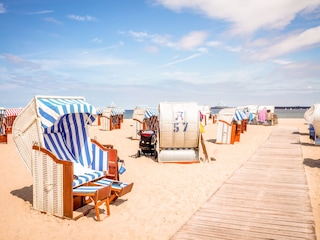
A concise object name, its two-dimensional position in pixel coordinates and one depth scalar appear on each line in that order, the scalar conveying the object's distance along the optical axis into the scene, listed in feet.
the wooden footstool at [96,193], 20.81
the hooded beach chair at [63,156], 21.03
